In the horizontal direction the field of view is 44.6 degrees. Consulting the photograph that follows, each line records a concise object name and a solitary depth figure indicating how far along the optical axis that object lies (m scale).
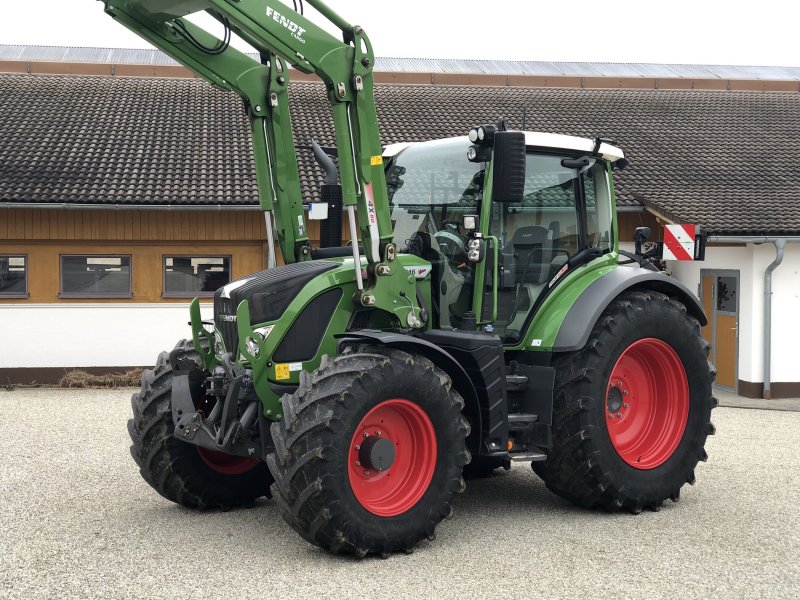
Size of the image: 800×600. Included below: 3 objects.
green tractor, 5.84
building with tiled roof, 15.71
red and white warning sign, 11.48
